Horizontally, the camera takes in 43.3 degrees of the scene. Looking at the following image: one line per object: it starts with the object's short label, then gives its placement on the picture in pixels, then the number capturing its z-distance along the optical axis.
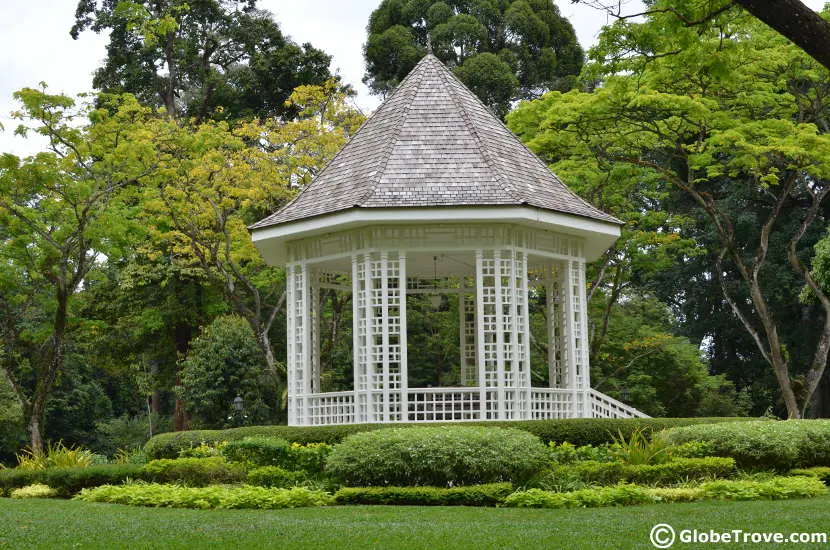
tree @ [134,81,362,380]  27.41
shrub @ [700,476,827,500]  13.55
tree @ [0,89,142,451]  23.88
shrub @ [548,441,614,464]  16.52
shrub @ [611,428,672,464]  15.79
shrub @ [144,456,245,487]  15.77
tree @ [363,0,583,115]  41.59
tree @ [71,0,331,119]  42.97
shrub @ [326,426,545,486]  14.41
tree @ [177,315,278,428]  32.03
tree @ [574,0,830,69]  7.89
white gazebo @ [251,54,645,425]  18.83
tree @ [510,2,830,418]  24.55
